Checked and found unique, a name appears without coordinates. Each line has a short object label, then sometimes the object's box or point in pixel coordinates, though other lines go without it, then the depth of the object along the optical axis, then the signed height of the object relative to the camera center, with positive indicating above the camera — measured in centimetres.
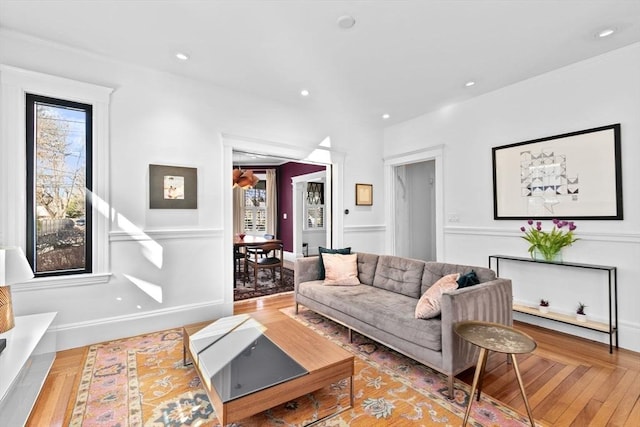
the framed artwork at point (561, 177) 298 +39
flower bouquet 317 -28
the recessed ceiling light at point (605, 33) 262 +158
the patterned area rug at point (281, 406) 185 -125
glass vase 322 -48
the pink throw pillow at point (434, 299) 232 -66
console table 283 -103
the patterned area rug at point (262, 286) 473 -120
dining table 530 -48
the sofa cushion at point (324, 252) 388 -48
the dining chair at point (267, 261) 521 -79
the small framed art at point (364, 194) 510 +35
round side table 173 -77
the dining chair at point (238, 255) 574 -74
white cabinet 170 -87
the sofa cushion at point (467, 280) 241 -54
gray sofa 214 -82
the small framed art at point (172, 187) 330 +34
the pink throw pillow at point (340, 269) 362 -66
